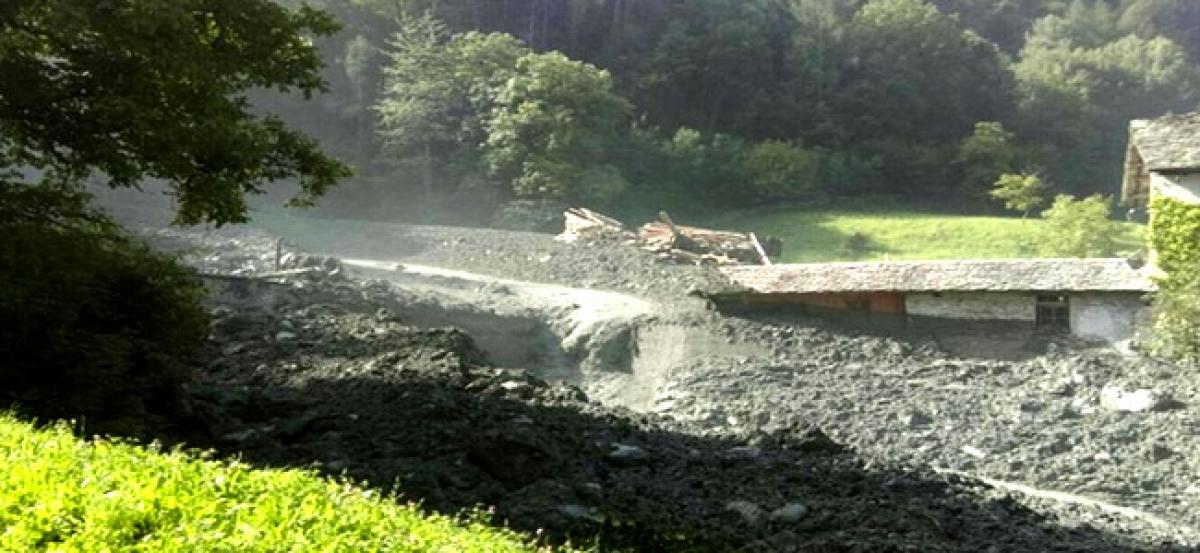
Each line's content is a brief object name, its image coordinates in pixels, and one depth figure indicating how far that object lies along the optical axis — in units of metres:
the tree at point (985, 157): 50.78
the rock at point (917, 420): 19.34
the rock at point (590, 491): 10.33
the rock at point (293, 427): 11.25
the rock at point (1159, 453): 16.62
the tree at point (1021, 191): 43.69
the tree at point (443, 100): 46.56
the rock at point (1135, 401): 18.92
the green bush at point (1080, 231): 34.97
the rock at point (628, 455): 12.34
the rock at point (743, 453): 13.18
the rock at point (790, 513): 10.77
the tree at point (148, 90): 11.27
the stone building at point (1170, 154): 23.91
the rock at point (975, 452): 17.78
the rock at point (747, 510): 10.62
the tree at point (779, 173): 48.75
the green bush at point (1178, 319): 21.44
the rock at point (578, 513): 9.35
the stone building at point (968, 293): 24.41
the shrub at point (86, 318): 10.02
